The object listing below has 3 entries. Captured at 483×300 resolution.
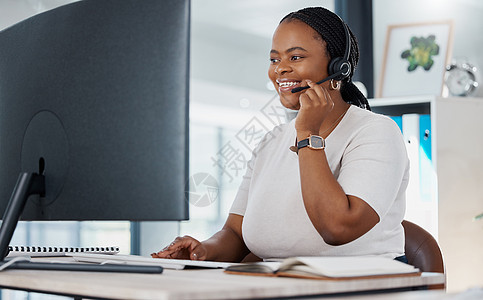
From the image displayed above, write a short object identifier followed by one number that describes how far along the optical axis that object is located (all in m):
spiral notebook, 1.51
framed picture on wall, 3.32
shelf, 3.02
